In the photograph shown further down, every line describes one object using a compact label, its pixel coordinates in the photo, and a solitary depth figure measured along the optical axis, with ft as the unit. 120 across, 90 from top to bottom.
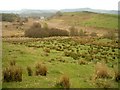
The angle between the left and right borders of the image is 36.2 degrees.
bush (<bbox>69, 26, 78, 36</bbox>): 129.04
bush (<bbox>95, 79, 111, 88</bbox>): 27.44
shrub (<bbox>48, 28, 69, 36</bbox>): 121.01
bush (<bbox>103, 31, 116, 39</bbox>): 107.37
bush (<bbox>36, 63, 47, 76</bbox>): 31.34
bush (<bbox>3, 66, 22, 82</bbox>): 27.33
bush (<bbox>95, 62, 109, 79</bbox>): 31.53
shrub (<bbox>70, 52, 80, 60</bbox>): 48.96
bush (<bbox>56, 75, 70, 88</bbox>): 26.15
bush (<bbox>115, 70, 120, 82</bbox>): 31.00
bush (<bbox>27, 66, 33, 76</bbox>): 31.11
